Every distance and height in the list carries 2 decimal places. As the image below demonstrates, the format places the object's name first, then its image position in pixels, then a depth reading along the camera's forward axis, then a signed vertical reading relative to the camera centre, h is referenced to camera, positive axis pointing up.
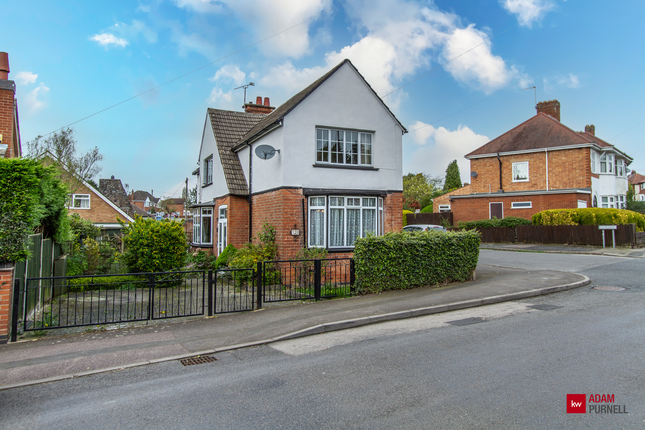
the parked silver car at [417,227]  25.89 +0.10
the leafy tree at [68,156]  24.62 +4.92
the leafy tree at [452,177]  57.22 +7.46
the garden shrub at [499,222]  28.68 +0.44
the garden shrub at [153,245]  12.49 -0.51
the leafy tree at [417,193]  49.16 +4.47
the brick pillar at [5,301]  6.81 -1.23
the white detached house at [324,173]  13.52 +2.05
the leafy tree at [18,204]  6.83 +0.45
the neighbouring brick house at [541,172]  30.05 +4.55
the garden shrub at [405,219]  38.77 +0.94
